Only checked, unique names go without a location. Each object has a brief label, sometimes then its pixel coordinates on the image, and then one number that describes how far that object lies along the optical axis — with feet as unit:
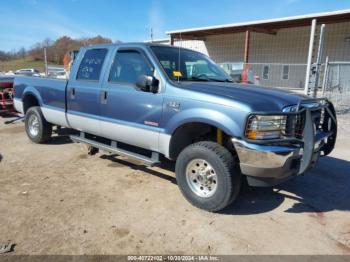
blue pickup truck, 10.69
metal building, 56.11
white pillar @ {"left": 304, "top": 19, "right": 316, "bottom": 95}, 33.59
